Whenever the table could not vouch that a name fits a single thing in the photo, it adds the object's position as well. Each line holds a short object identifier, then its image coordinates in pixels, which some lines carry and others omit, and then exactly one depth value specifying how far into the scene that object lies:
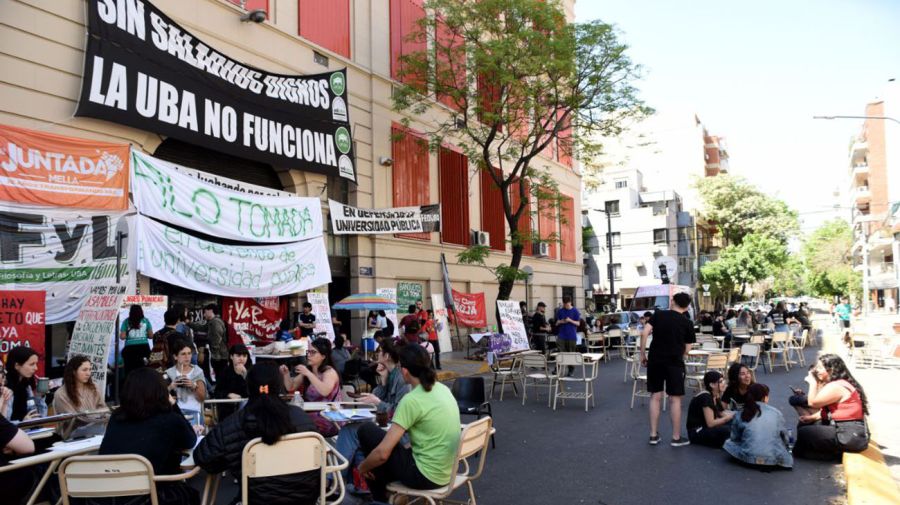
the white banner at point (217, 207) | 11.24
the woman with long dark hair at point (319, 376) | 6.72
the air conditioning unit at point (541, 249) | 28.91
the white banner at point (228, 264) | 10.77
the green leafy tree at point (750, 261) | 51.03
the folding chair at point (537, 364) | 11.18
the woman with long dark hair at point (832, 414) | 7.03
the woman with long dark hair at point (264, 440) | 4.08
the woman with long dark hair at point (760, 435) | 6.81
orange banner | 9.40
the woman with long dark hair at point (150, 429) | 4.11
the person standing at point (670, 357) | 7.95
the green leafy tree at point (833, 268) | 64.12
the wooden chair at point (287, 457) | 4.02
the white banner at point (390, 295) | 17.71
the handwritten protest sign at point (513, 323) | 17.31
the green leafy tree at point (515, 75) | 17.69
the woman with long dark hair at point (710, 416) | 7.67
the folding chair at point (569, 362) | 11.12
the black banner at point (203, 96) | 11.11
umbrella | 14.49
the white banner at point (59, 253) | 9.10
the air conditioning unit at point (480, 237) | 23.85
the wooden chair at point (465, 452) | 4.58
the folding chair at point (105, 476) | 3.85
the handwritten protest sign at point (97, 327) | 7.68
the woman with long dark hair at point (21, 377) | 6.12
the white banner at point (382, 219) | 16.78
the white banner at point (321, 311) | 13.93
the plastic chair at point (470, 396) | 8.10
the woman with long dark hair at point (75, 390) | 6.28
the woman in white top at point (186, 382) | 6.61
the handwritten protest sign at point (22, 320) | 7.83
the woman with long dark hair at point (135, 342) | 9.68
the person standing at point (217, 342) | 11.04
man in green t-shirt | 4.59
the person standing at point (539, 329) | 20.01
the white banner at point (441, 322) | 20.50
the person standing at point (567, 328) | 16.66
